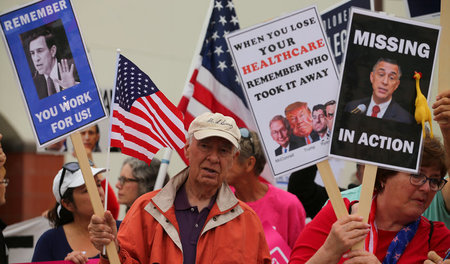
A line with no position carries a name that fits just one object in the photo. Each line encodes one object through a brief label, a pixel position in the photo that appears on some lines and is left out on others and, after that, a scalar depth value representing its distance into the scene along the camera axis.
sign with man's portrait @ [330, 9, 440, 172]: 6.09
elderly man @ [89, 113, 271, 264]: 6.56
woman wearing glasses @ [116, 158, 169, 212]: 10.96
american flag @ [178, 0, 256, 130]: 10.91
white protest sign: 6.21
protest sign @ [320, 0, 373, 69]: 10.68
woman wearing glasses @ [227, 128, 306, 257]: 9.43
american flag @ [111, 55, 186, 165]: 7.27
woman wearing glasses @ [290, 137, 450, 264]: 6.46
